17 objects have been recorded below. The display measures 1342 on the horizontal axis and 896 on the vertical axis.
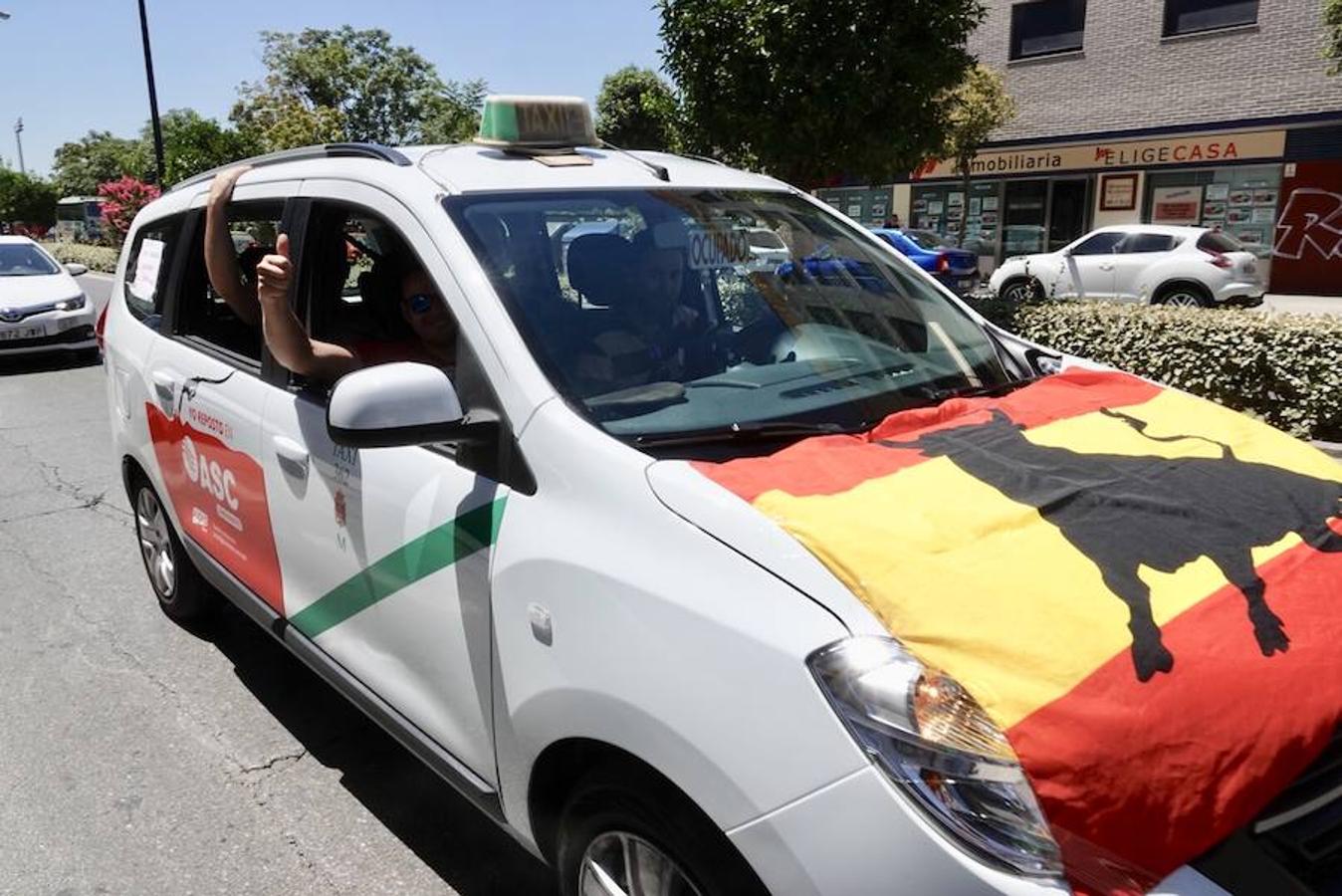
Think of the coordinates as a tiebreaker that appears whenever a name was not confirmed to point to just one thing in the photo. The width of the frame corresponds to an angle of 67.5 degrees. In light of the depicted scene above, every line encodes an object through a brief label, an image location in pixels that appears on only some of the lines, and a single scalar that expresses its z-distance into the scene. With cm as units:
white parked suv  1553
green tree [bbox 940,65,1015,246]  2266
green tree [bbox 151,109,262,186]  2448
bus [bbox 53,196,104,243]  5284
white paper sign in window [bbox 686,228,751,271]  277
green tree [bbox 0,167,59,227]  5638
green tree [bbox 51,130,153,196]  8262
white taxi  149
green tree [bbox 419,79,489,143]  4175
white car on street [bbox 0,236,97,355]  1143
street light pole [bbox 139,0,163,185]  2272
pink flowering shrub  2897
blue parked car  1859
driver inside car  232
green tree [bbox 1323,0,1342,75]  1636
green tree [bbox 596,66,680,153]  4138
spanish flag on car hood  146
